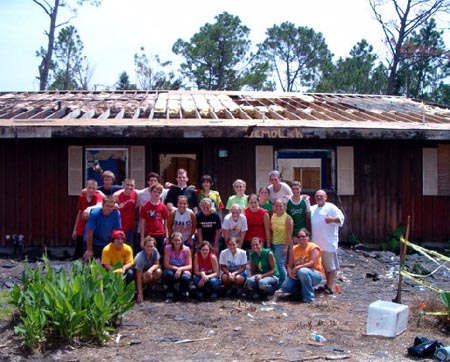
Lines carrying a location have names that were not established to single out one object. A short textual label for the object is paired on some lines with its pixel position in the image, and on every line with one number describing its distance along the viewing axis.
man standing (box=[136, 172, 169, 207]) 10.06
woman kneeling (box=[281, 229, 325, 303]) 8.99
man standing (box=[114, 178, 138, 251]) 9.94
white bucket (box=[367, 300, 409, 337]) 7.12
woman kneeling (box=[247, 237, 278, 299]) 8.93
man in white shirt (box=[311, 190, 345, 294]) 9.62
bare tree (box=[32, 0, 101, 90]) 29.72
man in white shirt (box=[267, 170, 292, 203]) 10.24
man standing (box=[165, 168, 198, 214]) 9.84
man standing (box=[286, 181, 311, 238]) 9.93
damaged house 12.41
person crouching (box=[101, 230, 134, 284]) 8.64
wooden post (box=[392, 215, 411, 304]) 8.06
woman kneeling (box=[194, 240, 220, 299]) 8.94
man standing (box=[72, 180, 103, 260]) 9.95
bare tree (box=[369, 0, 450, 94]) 29.73
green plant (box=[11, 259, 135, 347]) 6.72
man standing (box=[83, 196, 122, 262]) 9.08
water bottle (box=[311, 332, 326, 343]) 7.10
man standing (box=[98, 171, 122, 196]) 10.02
